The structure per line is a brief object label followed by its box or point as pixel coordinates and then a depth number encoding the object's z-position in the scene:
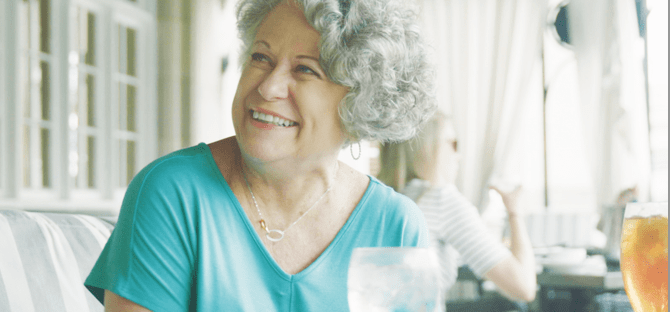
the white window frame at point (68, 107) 3.32
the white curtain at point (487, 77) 5.14
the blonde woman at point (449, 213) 1.79
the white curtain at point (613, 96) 4.73
